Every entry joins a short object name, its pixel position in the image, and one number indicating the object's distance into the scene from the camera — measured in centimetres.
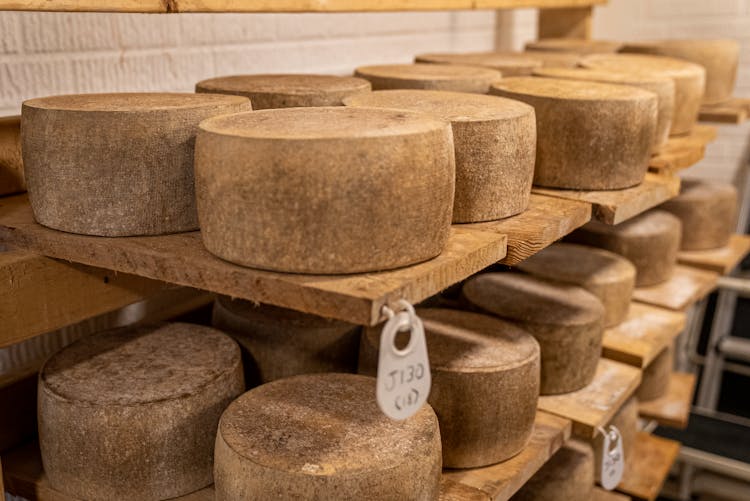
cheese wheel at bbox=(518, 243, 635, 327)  205
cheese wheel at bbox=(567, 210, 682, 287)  233
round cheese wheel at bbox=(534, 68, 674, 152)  181
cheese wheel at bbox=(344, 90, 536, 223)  128
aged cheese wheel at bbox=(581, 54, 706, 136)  204
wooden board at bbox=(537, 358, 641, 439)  166
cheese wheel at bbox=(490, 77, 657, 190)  151
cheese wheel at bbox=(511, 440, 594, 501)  182
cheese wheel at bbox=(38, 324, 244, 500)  125
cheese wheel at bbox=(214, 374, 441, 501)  111
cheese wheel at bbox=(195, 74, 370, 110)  147
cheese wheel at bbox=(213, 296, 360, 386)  154
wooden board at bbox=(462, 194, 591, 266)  124
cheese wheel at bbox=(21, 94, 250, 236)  114
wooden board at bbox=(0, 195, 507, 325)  97
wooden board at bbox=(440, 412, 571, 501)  140
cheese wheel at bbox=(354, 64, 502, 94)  171
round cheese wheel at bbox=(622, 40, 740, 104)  254
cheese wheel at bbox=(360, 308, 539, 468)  142
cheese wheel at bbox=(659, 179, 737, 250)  268
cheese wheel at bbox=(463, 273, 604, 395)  173
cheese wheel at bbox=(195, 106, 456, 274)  98
